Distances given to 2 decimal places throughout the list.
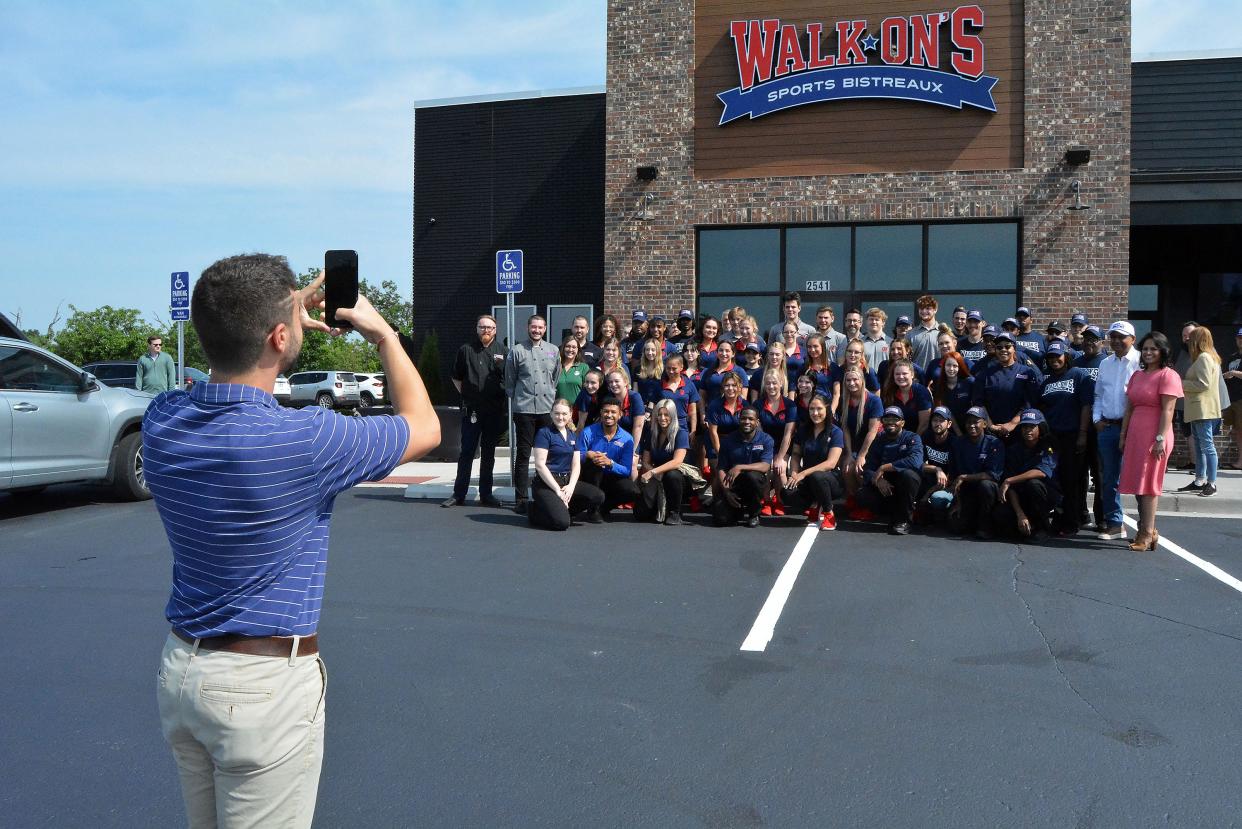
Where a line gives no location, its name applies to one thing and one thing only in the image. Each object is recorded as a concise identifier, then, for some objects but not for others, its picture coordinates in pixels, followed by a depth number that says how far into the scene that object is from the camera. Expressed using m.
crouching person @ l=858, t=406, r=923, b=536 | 8.94
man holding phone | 2.05
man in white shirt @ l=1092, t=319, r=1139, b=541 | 8.73
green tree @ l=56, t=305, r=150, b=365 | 32.38
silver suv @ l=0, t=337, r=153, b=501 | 9.23
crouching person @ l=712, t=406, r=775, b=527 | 9.30
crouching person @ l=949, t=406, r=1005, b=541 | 8.70
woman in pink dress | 8.16
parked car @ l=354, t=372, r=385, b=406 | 36.22
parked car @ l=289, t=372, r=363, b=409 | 36.09
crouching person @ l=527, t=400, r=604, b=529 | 9.03
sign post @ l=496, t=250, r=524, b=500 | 11.73
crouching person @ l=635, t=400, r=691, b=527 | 9.48
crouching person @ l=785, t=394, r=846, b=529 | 9.28
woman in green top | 10.53
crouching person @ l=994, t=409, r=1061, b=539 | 8.64
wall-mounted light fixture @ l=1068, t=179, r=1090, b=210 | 13.67
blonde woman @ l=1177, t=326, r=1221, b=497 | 10.38
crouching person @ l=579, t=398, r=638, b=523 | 9.55
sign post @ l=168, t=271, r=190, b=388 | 14.20
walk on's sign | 13.94
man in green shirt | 16.97
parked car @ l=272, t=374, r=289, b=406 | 35.79
